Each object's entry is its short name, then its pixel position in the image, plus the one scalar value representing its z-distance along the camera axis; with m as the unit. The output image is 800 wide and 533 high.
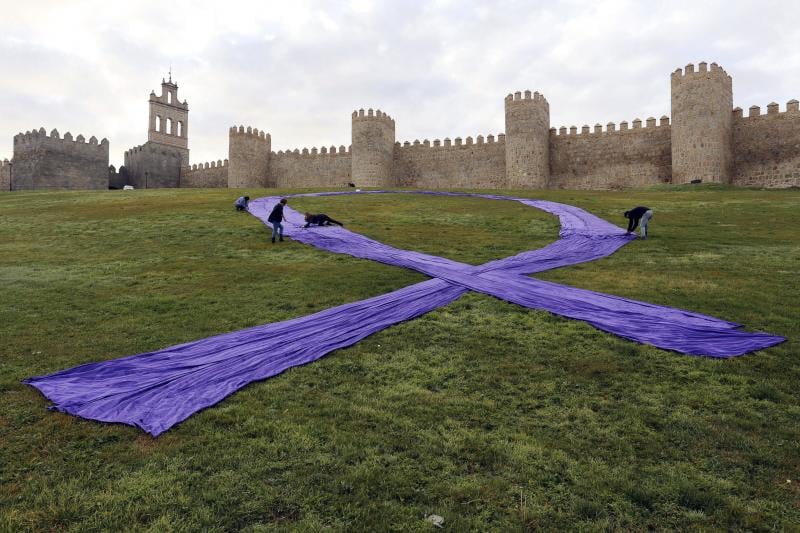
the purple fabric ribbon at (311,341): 6.42
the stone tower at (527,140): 44.62
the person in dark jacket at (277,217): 17.14
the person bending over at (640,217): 16.44
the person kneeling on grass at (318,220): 18.89
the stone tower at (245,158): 55.78
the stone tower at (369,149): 50.09
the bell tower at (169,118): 71.96
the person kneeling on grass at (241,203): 24.53
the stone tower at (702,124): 37.44
